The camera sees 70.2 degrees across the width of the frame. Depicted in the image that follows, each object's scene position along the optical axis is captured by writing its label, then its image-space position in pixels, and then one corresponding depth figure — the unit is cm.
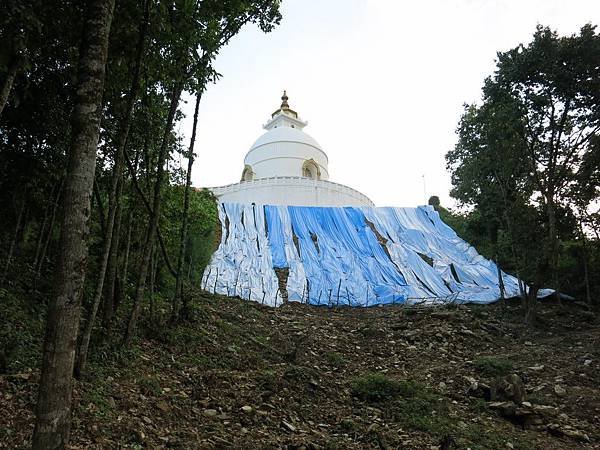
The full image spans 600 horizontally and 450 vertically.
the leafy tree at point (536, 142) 1034
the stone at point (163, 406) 407
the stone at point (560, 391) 596
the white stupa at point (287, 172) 2125
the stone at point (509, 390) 554
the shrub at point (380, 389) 546
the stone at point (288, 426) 421
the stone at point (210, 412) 422
